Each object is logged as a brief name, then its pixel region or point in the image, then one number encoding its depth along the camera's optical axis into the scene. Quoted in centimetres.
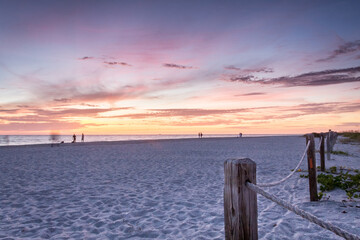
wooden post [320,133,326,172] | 969
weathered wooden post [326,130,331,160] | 1553
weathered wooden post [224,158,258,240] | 254
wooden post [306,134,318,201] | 644
